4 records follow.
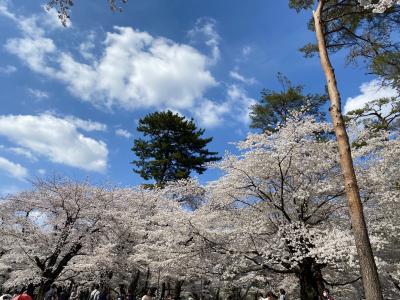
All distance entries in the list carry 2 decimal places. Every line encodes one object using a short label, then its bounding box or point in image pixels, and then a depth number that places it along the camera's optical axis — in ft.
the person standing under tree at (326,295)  33.99
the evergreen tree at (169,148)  94.58
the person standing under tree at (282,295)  34.24
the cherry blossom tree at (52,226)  49.90
